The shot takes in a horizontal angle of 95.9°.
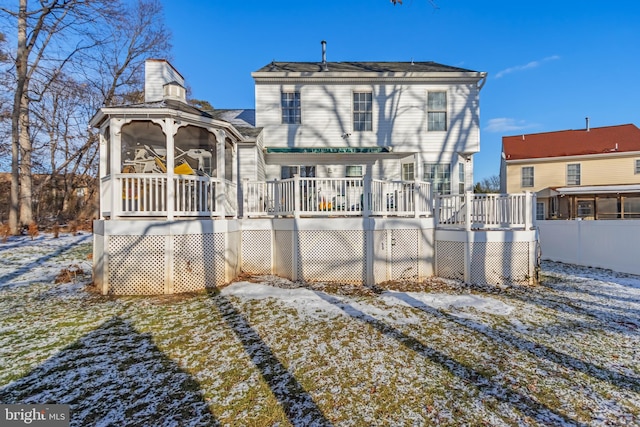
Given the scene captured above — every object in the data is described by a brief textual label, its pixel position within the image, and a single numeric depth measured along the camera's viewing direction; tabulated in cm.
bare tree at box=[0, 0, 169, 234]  1252
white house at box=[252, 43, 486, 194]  1097
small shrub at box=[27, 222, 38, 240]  1105
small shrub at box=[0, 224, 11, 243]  1065
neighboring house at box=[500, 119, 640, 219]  1770
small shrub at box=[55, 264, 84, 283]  623
